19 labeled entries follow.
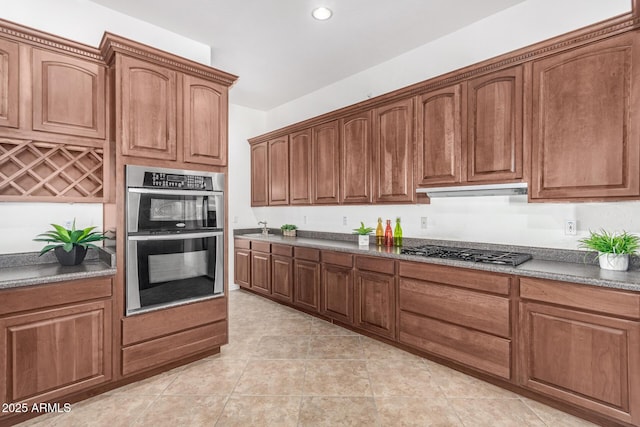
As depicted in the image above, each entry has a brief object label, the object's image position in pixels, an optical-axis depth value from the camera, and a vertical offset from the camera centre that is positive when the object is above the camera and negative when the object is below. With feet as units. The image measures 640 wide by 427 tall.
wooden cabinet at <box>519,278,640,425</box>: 5.51 -2.58
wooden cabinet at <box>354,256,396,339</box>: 9.18 -2.57
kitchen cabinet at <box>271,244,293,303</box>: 12.57 -2.46
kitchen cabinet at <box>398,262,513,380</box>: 7.03 -2.56
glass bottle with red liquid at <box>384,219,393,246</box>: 11.16 -0.79
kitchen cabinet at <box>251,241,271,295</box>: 13.64 -2.43
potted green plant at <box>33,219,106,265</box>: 6.98 -0.68
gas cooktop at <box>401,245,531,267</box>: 7.32 -1.07
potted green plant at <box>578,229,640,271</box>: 6.23 -0.69
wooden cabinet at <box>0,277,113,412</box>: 5.83 -2.57
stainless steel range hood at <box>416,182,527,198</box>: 7.50 +0.66
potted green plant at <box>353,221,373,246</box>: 11.18 -0.79
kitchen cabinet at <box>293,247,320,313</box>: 11.51 -2.50
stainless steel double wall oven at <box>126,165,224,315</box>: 7.35 -0.58
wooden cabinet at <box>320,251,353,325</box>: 10.39 -2.55
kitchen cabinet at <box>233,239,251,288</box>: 14.79 -2.41
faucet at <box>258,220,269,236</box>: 15.67 -0.77
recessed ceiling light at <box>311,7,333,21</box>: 8.43 +5.68
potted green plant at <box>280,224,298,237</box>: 15.07 -0.77
